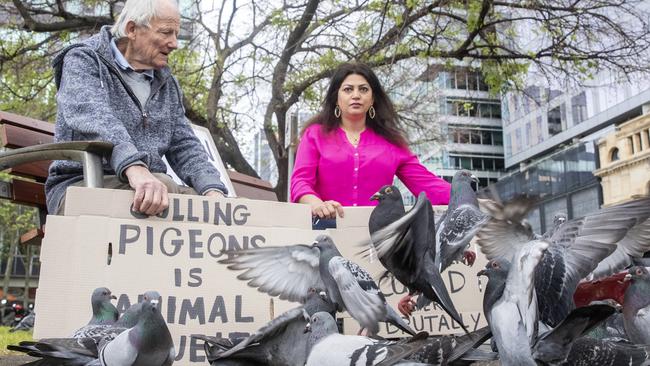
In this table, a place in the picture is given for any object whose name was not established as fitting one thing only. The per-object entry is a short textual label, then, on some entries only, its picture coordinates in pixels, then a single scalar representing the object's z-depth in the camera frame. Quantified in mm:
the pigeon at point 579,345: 1773
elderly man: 2758
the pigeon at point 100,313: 2111
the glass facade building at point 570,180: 35750
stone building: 33094
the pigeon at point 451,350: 1807
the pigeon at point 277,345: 2053
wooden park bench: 2672
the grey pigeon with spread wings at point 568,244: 1859
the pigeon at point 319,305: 2143
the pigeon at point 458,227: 2168
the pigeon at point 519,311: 1731
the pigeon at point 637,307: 2238
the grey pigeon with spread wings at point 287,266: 2264
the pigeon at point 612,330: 2238
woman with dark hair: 3730
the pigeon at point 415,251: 2057
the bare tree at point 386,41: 8641
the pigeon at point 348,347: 1724
